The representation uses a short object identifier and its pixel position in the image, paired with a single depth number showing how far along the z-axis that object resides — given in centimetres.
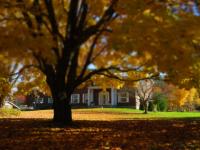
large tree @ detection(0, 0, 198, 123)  1067
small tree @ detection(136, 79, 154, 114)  4982
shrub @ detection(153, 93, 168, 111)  6412
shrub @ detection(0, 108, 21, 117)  3087
